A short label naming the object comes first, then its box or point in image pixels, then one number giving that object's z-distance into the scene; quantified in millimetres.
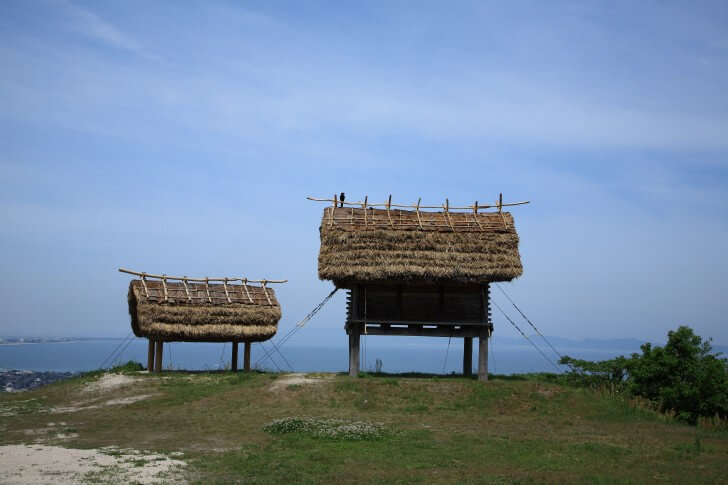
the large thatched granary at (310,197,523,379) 23859
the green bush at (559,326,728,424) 22156
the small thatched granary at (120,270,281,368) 25641
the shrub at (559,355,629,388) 26875
